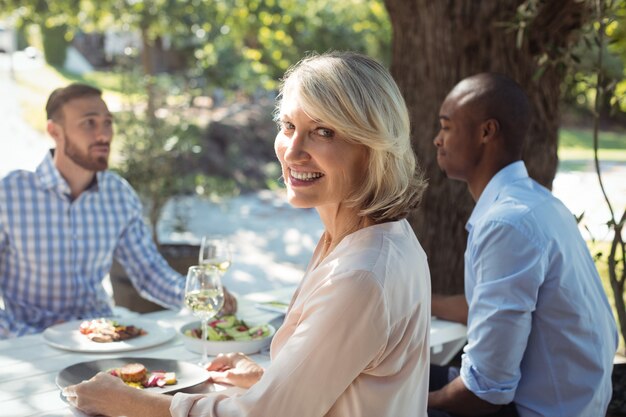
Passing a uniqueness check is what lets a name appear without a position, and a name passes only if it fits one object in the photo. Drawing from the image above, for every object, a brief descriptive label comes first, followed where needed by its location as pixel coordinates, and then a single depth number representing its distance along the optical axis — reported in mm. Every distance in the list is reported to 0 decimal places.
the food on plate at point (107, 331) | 2682
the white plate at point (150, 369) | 2217
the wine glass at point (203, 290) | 2441
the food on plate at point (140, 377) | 2201
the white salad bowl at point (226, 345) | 2607
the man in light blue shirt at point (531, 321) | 2502
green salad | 2680
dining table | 2211
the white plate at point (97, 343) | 2621
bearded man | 3547
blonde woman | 1701
